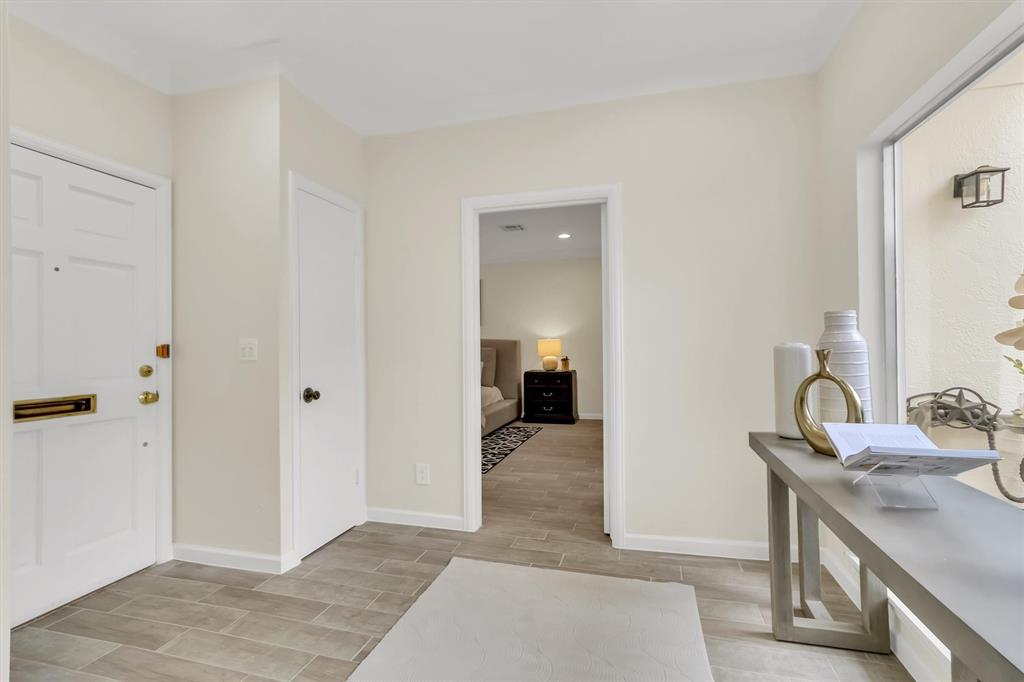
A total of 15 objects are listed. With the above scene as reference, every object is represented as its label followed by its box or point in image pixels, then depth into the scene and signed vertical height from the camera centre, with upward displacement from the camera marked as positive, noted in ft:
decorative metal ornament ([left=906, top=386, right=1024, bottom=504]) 4.61 -0.79
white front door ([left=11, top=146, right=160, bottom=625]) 6.72 -0.41
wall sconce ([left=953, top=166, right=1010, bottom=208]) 4.62 +1.49
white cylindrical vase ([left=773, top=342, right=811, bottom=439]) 5.93 -0.44
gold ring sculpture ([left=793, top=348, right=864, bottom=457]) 5.08 -0.74
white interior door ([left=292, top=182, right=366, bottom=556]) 8.74 -0.45
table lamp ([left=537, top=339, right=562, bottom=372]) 23.86 -0.35
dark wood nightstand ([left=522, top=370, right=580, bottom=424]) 22.74 -2.53
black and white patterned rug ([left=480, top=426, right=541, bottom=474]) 15.67 -3.73
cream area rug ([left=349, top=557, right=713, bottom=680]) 5.66 -3.73
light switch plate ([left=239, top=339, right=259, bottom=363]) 8.28 -0.10
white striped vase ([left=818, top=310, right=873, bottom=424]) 5.42 -0.27
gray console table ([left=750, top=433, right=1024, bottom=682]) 2.24 -1.28
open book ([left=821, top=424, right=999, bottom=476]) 3.47 -0.87
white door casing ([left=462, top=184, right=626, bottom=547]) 9.00 +0.16
